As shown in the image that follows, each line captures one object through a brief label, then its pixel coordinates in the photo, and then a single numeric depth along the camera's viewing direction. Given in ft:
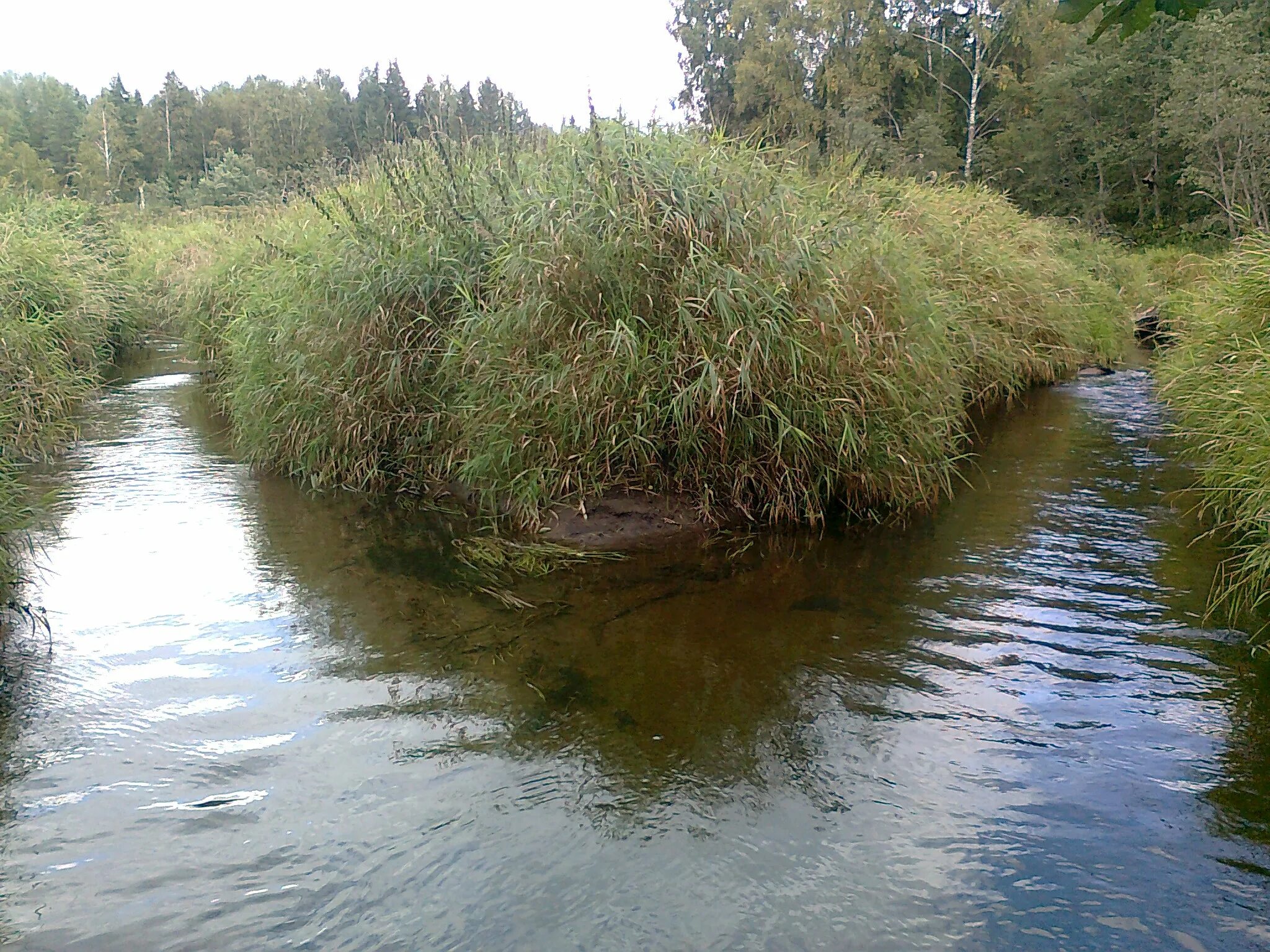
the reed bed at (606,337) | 19.30
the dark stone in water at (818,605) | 16.44
